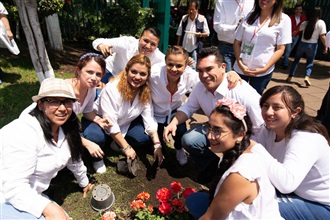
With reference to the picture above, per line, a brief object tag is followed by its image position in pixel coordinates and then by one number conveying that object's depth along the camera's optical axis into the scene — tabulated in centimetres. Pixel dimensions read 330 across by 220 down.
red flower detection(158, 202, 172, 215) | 215
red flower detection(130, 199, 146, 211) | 220
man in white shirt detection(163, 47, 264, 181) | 252
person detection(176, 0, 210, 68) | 594
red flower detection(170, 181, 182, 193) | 233
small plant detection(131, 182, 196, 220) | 219
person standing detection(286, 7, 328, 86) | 659
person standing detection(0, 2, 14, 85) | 425
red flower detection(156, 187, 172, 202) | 219
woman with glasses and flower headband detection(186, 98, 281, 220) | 149
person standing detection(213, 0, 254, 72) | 368
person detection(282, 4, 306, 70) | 817
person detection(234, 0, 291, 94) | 304
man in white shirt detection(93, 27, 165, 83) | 329
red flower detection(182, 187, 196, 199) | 234
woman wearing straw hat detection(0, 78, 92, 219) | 175
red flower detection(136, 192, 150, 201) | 223
